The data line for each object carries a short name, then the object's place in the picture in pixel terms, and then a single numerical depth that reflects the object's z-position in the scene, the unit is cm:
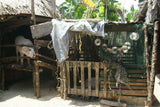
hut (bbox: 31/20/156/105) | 508
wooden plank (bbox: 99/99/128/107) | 499
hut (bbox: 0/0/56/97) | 609
